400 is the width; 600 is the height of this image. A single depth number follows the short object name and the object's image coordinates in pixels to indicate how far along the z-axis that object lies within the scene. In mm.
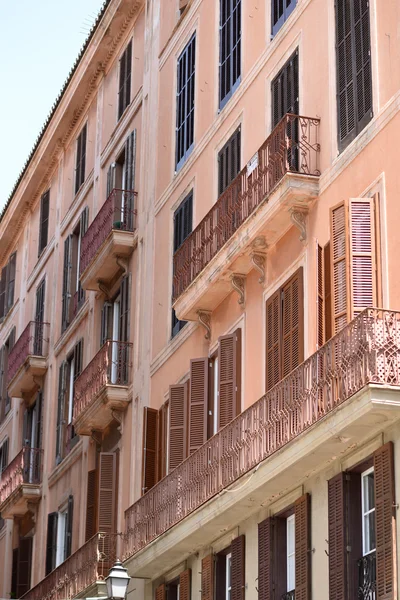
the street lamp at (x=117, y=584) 18875
